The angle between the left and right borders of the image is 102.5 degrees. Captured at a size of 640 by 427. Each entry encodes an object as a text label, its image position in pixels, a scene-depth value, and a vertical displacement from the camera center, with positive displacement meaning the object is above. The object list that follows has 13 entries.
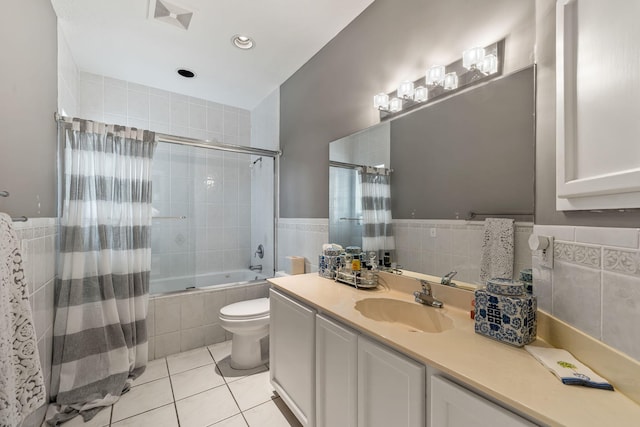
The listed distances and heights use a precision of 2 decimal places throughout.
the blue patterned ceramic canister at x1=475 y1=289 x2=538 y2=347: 0.85 -0.36
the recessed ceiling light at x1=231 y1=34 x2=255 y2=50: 2.09 +1.42
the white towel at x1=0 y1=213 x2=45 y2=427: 0.80 -0.43
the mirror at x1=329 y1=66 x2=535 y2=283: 1.05 +0.22
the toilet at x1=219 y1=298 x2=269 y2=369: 1.97 -0.91
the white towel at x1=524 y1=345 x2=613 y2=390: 0.65 -0.43
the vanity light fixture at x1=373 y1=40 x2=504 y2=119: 1.16 +0.69
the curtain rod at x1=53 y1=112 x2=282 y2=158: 2.26 +0.67
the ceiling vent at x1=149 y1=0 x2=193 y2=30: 1.75 +1.41
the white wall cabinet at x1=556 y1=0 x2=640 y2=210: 0.62 +0.30
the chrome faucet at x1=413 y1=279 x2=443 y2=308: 1.25 -0.42
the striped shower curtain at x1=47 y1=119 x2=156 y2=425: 1.74 -0.42
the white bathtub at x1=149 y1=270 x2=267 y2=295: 2.53 -0.78
